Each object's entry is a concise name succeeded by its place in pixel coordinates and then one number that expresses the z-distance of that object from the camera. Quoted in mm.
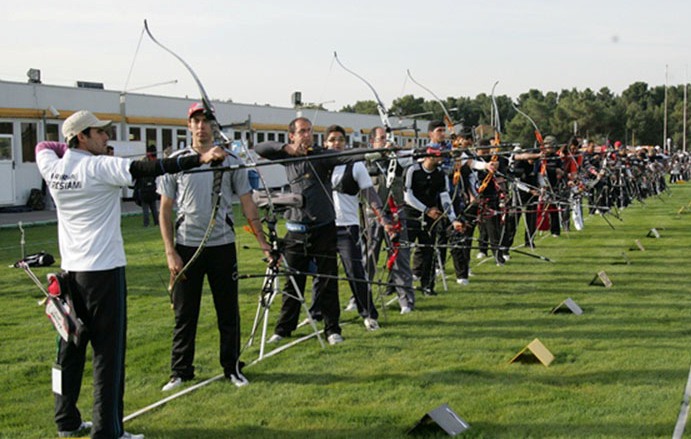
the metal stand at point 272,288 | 6129
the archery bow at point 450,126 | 9930
